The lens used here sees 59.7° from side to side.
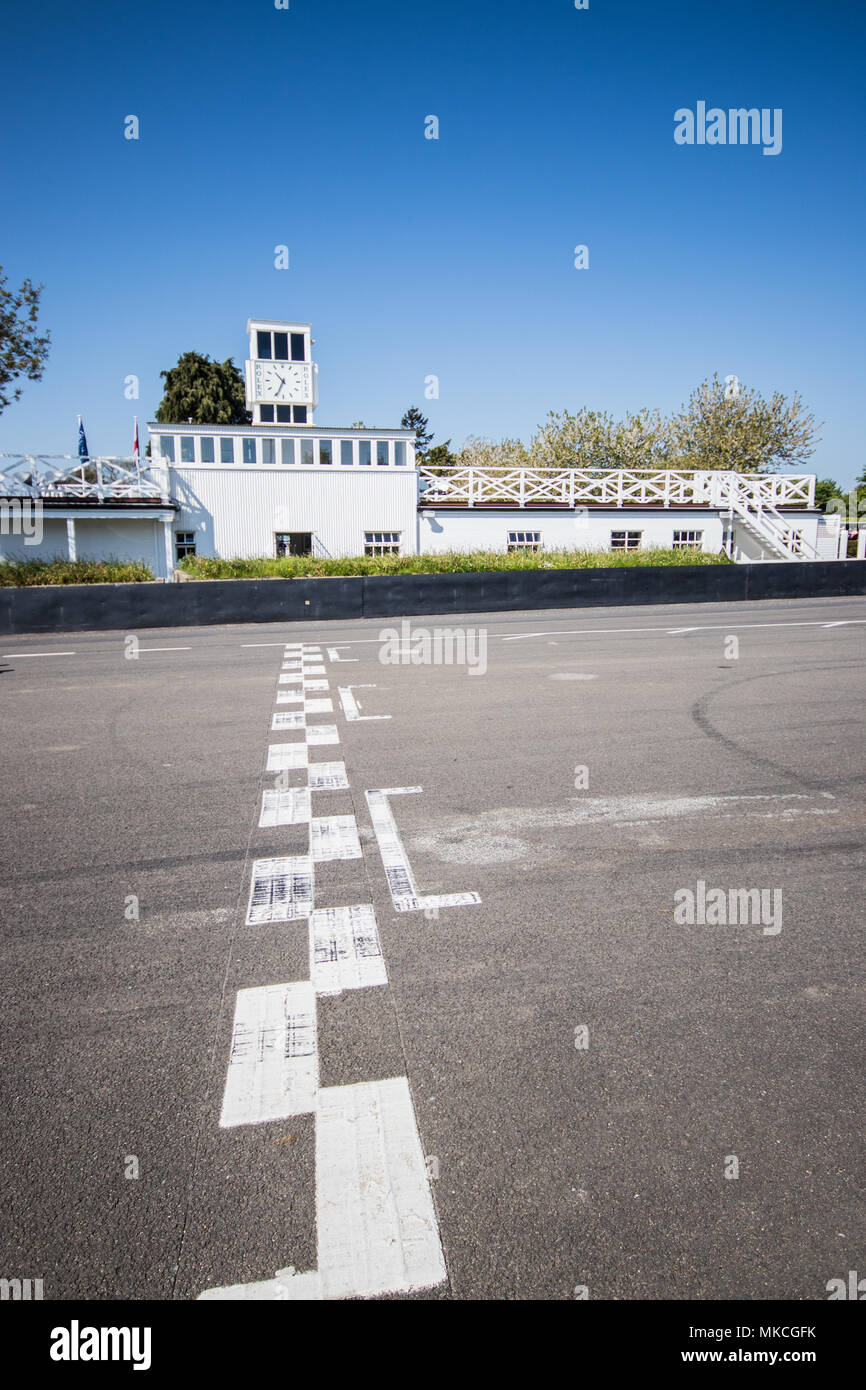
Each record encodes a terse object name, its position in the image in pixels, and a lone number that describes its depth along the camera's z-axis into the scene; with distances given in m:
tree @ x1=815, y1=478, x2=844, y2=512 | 71.38
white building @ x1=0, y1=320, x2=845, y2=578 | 29.84
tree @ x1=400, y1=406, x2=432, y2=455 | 99.75
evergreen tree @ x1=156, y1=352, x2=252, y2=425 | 64.94
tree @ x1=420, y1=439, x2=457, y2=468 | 86.07
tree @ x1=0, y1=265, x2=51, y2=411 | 29.42
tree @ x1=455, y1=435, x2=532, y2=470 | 72.69
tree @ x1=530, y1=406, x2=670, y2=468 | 60.16
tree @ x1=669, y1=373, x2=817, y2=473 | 57.66
